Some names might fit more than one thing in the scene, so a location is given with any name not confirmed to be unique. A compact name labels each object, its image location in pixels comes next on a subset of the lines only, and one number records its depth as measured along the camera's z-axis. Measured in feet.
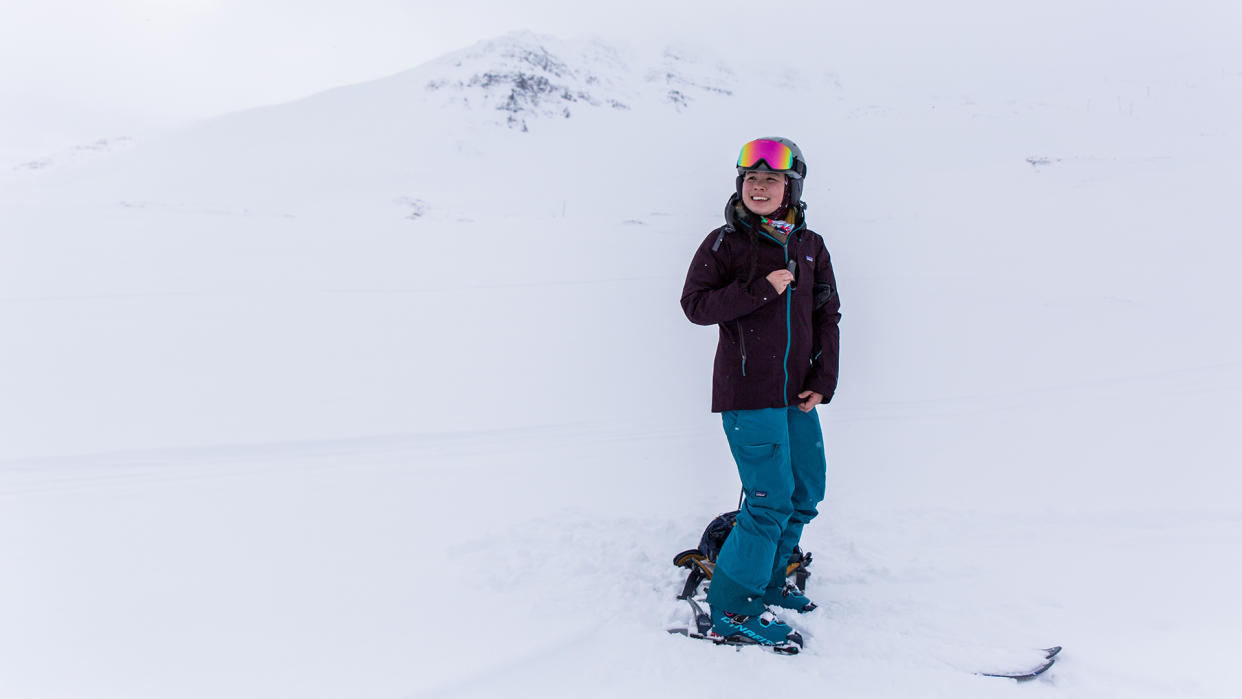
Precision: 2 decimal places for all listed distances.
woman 8.68
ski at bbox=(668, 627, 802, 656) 8.60
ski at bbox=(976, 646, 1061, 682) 7.97
